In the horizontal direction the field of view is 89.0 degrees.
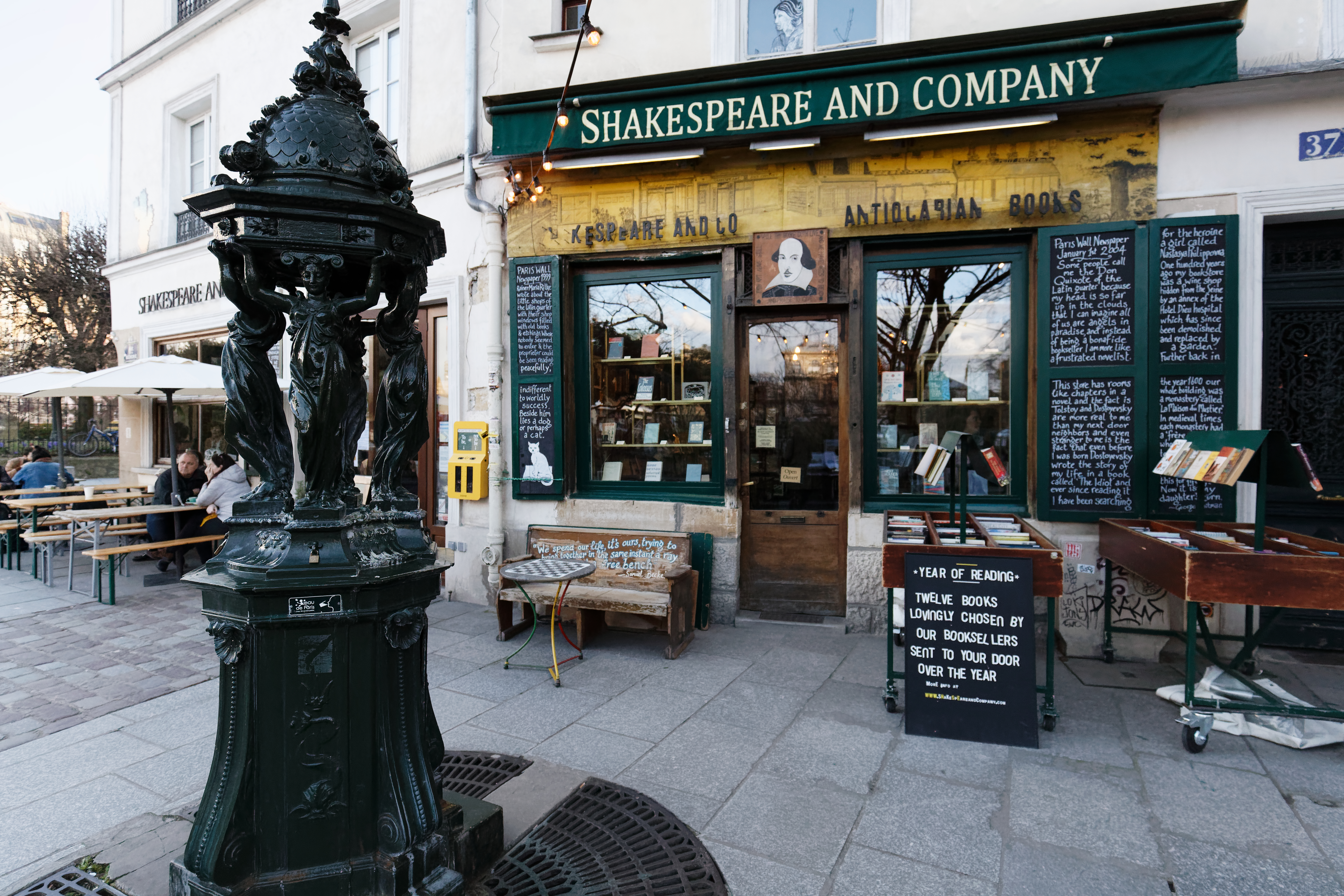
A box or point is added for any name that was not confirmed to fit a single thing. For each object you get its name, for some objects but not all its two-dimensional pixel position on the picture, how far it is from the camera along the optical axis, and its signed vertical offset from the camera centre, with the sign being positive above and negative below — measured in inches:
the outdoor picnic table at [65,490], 380.8 -29.8
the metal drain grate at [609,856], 96.5 -62.9
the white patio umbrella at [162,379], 313.6 +28.6
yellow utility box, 262.7 -8.4
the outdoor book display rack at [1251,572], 132.6 -25.7
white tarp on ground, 141.6 -59.5
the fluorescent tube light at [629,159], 231.6 +97.9
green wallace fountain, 84.7 -18.4
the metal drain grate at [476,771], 124.6 -63.2
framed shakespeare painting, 228.7 +59.2
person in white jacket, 294.8 -21.9
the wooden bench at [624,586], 201.9 -45.4
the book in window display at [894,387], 232.5 +19.3
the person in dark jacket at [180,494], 315.9 -27.3
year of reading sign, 145.0 -44.5
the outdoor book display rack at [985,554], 147.6 -25.1
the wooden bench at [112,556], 254.7 -44.2
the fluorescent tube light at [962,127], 200.7 +95.8
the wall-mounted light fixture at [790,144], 218.4 +96.7
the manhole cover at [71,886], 94.1 -62.6
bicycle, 739.4 -3.9
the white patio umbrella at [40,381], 383.6 +33.5
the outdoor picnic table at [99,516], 283.4 -32.6
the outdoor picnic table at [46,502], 329.7 -32.0
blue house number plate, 190.4 +84.4
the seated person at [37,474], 409.7 -21.3
